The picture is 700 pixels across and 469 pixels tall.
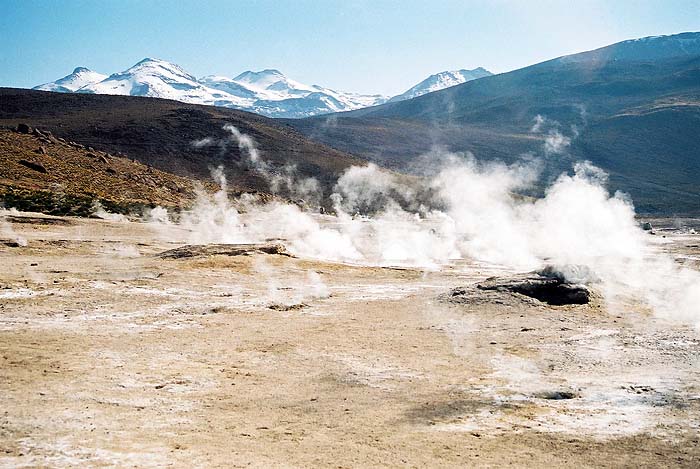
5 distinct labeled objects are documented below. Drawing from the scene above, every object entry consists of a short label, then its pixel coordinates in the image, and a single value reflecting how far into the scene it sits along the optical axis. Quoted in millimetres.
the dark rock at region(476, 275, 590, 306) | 20578
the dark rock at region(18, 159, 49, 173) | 47094
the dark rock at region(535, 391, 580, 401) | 11203
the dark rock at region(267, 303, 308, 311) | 19109
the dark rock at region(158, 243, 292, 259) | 26266
